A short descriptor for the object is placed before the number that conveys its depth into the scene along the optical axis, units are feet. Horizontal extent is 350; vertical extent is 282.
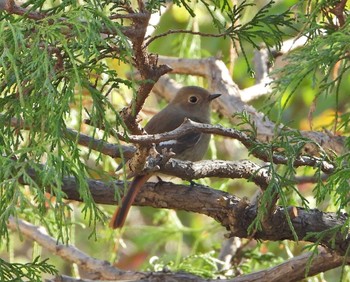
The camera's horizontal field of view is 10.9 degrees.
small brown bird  37.40
